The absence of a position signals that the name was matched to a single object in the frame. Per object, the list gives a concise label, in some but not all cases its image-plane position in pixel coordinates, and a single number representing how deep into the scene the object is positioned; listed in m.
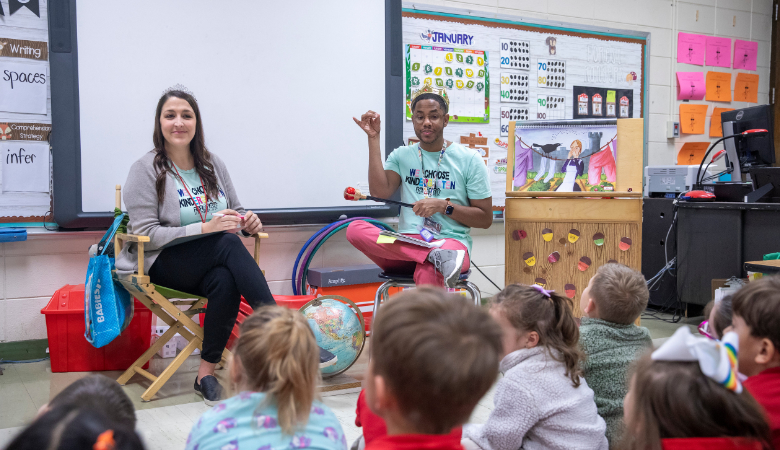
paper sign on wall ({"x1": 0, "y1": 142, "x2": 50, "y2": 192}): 2.82
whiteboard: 2.93
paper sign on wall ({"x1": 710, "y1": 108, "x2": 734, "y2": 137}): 4.99
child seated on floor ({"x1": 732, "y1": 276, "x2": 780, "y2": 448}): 1.07
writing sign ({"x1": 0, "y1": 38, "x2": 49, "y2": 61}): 2.78
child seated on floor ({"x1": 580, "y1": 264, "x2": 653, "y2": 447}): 1.52
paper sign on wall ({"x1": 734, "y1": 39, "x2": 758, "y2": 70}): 5.10
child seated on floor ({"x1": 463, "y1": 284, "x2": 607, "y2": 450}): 1.33
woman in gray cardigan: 2.42
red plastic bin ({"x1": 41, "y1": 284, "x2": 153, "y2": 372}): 2.69
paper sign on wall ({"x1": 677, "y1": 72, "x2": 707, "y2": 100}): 4.81
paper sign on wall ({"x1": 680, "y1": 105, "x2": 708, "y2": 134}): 4.85
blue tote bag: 2.43
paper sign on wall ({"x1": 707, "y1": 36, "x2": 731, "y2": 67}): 4.97
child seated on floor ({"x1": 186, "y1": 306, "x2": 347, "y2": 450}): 0.95
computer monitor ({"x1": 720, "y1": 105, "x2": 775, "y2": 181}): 3.52
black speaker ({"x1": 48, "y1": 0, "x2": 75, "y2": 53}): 2.79
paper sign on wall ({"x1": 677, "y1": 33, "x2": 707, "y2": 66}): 4.84
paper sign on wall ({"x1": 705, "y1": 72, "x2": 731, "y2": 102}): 4.97
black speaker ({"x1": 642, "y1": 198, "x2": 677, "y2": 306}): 3.93
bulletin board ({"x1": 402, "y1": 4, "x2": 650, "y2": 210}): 3.84
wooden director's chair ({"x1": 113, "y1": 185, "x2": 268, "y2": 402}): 2.37
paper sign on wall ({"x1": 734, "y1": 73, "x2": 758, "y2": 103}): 5.10
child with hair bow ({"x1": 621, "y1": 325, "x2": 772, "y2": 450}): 0.80
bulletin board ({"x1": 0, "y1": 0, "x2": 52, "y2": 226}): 2.79
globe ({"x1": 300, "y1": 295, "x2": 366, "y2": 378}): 2.47
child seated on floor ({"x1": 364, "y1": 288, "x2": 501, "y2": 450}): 0.81
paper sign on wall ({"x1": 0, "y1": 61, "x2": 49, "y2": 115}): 2.79
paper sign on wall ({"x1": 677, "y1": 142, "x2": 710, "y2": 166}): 4.88
